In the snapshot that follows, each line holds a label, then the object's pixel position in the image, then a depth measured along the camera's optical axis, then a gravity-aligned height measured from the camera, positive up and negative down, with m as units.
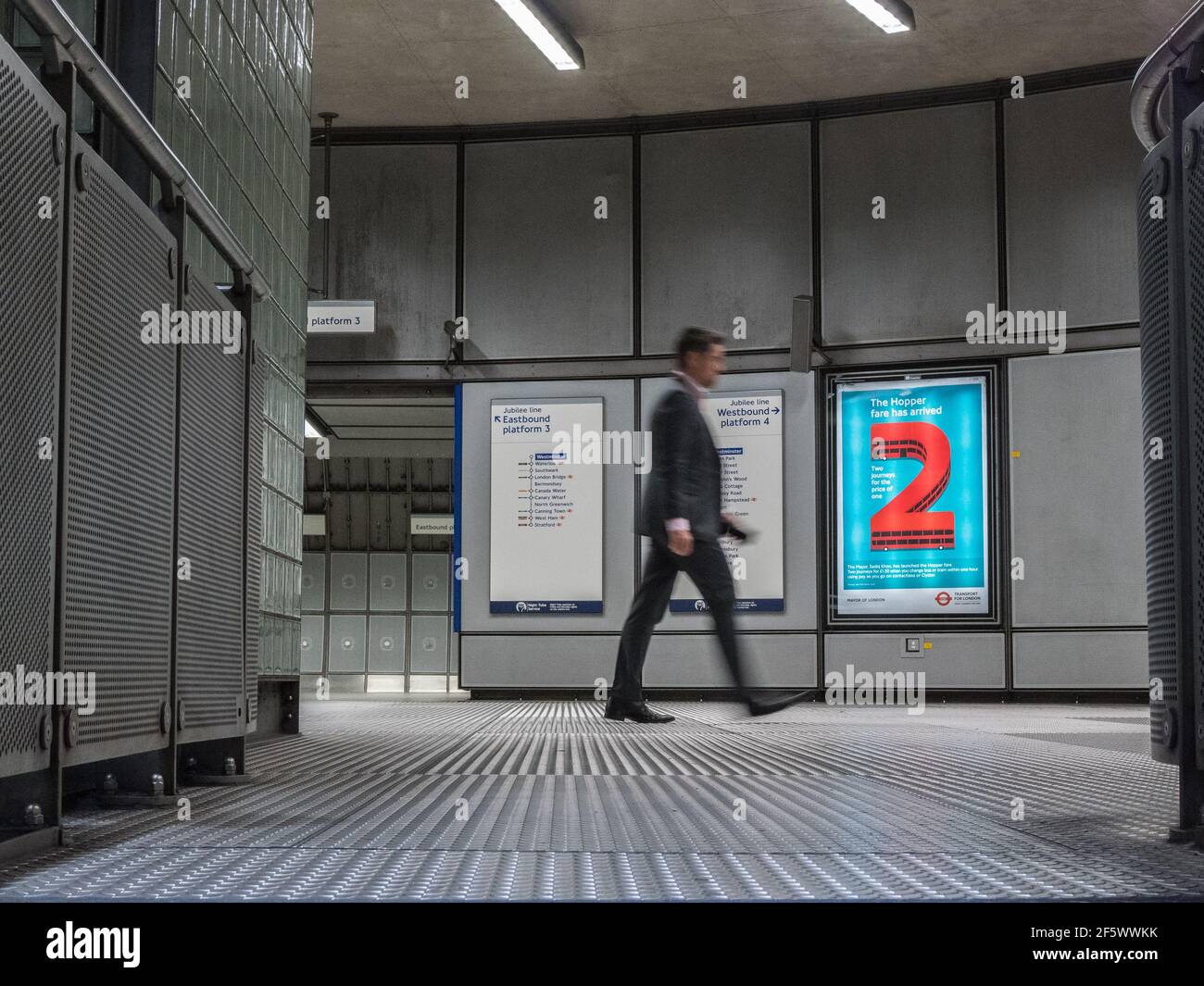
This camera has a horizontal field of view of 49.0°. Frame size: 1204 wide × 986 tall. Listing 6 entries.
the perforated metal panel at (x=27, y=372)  1.98 +0.34
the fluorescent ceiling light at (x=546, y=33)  9.50 +4.15
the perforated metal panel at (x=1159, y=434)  2.33 +0.29
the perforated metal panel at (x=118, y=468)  2.35 +0.24
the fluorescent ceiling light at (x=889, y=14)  9.32 +4.12
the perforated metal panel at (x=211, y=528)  3.16 +0.16
